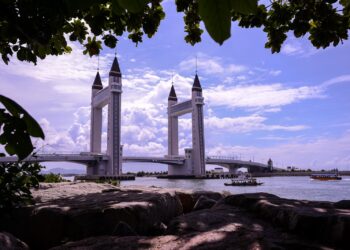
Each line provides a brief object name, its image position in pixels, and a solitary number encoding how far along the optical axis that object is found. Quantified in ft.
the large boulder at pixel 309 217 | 10.25
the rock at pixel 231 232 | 9.78
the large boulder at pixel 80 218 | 15.97
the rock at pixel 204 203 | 22.80
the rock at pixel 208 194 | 28.88
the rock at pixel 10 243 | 12.43
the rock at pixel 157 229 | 17.39
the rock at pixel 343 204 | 14.05
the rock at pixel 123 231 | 13.37
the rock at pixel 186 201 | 27.86
